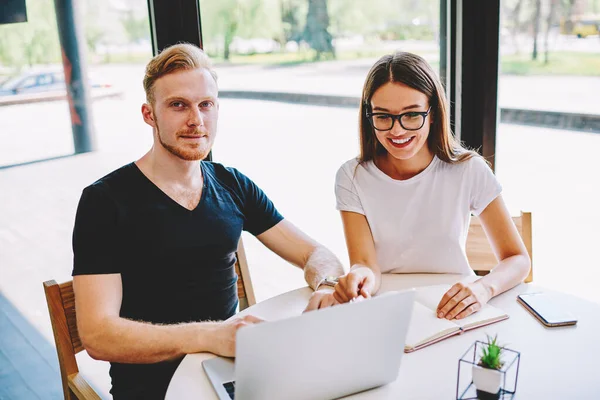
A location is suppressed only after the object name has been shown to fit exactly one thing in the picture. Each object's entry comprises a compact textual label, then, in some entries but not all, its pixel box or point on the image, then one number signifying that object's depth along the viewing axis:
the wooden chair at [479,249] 1.98
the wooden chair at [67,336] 1.49
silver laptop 0.90
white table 1.12
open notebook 1.29
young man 1.41
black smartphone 1.35
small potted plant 1.01
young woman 1.77
